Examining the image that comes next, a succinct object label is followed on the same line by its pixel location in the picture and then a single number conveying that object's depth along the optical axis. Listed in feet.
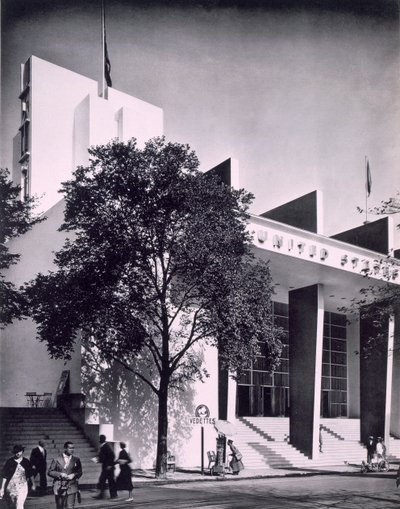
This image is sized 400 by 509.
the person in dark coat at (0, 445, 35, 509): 35.99
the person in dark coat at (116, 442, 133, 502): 49.34
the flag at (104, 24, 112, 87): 106.20
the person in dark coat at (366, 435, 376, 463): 92.69
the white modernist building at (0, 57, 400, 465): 90.07
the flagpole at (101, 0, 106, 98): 98.43
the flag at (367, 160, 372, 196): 119.06
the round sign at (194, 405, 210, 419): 70.33
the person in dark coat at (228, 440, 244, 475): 76.38
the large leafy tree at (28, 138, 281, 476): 63.87
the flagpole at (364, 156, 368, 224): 117.21
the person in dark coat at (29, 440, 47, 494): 53.30
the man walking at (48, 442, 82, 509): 40.94
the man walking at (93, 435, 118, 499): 50.67
